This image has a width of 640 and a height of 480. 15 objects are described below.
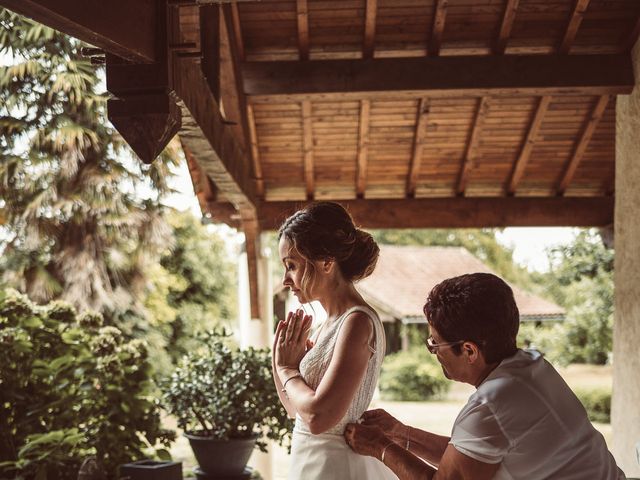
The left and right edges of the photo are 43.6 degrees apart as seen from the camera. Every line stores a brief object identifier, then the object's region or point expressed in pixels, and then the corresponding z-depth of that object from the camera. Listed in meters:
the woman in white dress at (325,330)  1.95
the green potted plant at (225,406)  4.46
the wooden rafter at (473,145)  5.92
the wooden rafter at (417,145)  5.95
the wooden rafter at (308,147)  5.89
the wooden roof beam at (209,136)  3.30
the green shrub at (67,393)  3.87
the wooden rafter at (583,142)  5.85
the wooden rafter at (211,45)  4.28
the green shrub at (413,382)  17.52
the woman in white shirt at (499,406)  1.53
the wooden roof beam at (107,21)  2.06
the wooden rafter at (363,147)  5.95
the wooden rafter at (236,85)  4.81
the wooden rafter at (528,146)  5.88
